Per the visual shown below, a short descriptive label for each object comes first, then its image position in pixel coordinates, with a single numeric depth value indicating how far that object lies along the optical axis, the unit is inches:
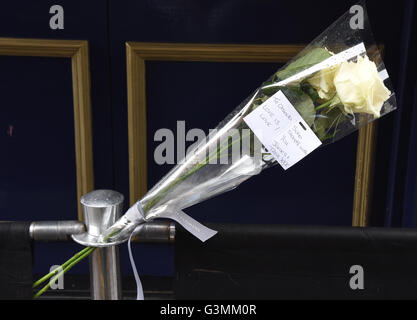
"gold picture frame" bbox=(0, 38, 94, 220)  60.8
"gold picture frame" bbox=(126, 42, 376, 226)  61.0
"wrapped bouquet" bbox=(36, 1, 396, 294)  24.4
